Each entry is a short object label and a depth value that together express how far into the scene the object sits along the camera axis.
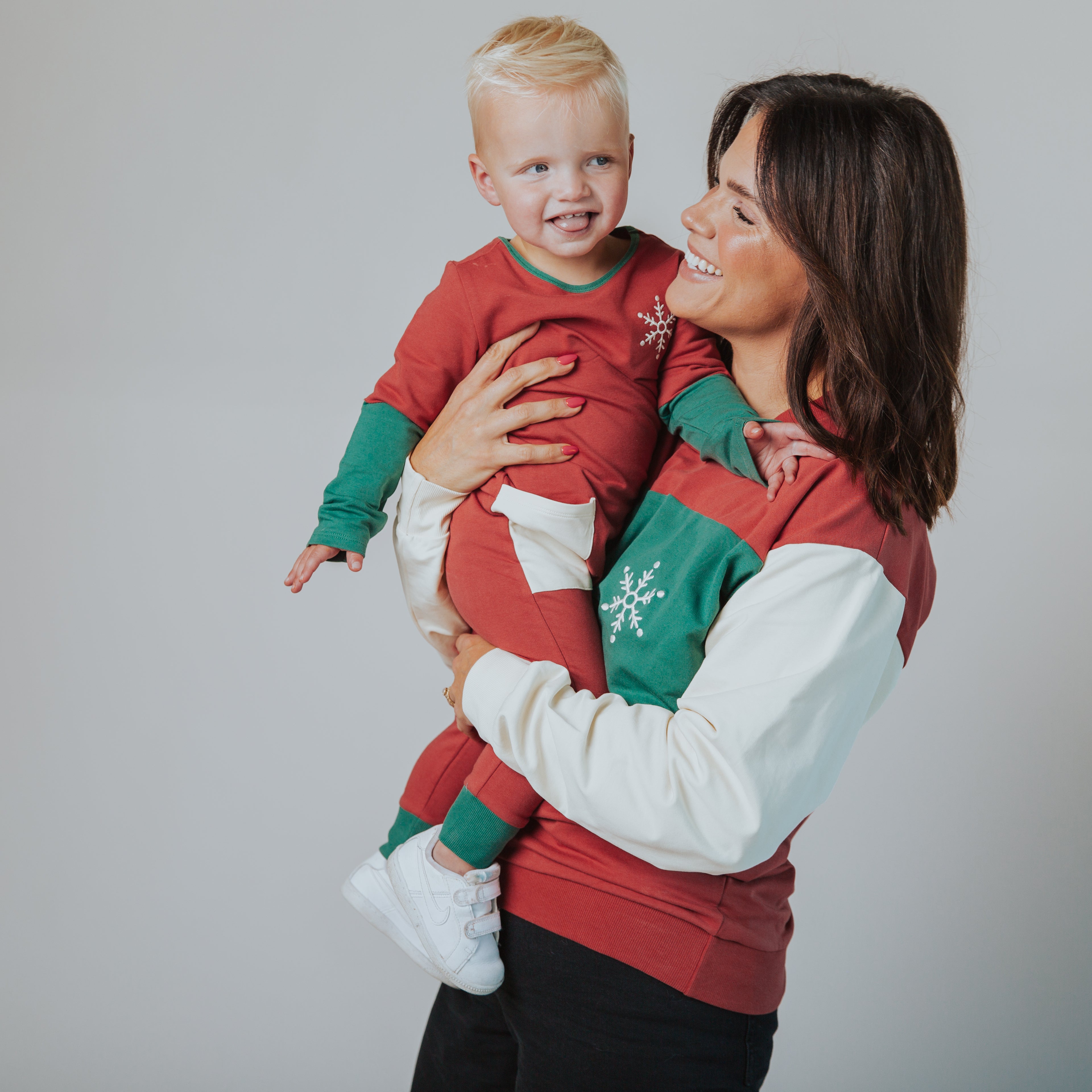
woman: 1.06
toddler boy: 1.28
